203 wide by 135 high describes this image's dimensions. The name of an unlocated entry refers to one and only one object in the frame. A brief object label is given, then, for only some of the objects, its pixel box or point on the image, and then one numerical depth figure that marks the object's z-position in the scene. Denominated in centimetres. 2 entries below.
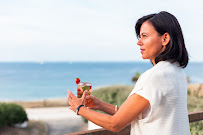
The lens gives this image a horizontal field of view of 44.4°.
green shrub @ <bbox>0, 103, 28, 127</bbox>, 770
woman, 114
